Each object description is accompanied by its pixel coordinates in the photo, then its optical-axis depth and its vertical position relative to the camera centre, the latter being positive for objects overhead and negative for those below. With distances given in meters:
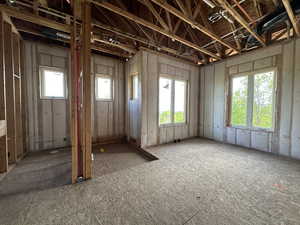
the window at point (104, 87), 4.78 +0.75
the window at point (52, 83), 3.92 +0.76
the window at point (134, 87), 4.63 +0.78
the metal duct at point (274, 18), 2.46 +1.96
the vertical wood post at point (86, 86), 2.29 +0.38
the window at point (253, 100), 3.80 +0.26
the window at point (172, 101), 4.61 +0.27
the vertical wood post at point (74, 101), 2.24 +0.10
